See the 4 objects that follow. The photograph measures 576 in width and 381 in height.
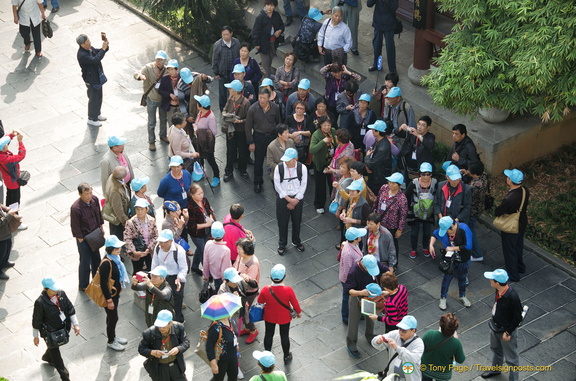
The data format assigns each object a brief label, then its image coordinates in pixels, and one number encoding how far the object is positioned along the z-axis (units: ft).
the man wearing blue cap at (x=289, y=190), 45.85
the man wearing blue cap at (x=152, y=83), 54.34
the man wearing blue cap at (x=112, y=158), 46.47
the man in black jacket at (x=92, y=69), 57.41
